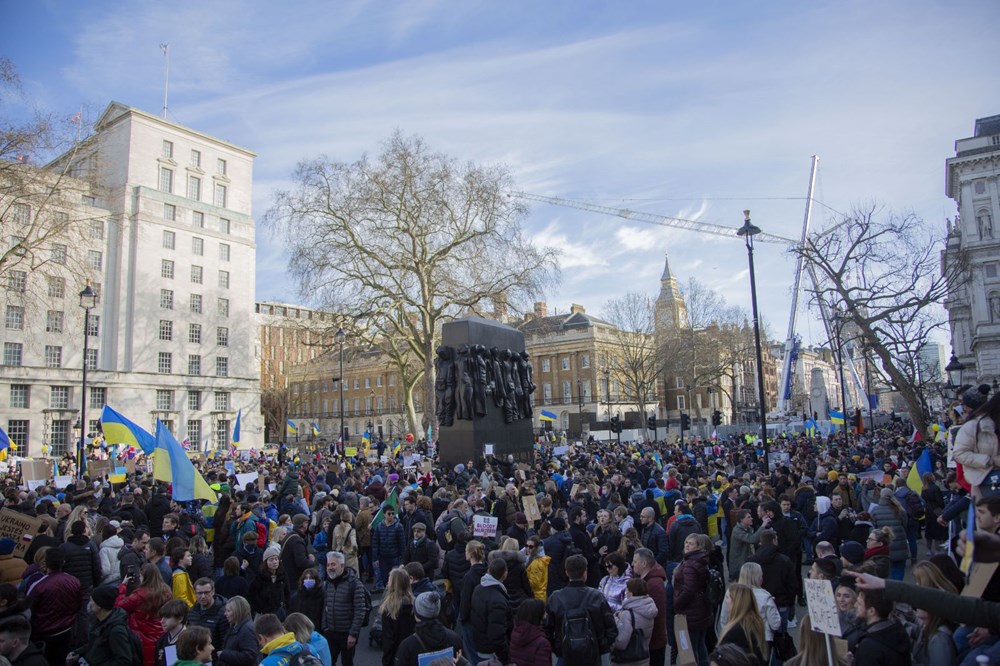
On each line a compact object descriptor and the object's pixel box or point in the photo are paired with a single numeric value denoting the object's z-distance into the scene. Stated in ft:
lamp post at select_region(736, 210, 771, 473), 59.18
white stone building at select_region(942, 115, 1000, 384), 167.32
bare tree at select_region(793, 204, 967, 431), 98.27
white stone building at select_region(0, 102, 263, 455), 169.58
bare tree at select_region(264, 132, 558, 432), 132.67
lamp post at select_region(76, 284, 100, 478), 74.33
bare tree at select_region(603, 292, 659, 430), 207.31
